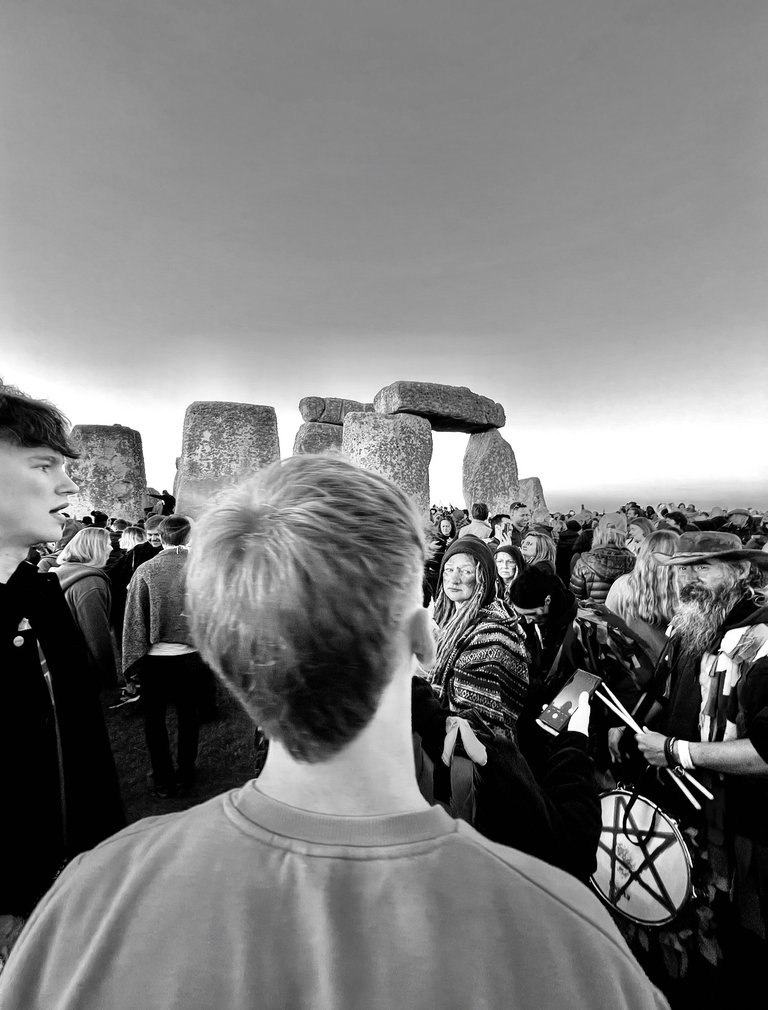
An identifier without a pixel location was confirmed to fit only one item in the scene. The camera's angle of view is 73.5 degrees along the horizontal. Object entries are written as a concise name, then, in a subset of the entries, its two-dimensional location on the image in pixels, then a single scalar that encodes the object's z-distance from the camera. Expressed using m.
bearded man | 1.38
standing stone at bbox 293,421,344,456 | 13.06
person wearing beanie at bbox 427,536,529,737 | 1.48
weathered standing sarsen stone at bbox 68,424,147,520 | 9.53
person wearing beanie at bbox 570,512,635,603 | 2.94
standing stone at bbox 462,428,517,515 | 10.48
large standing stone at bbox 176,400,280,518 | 8.93
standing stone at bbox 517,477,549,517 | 12.51
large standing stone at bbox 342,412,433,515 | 9.49
